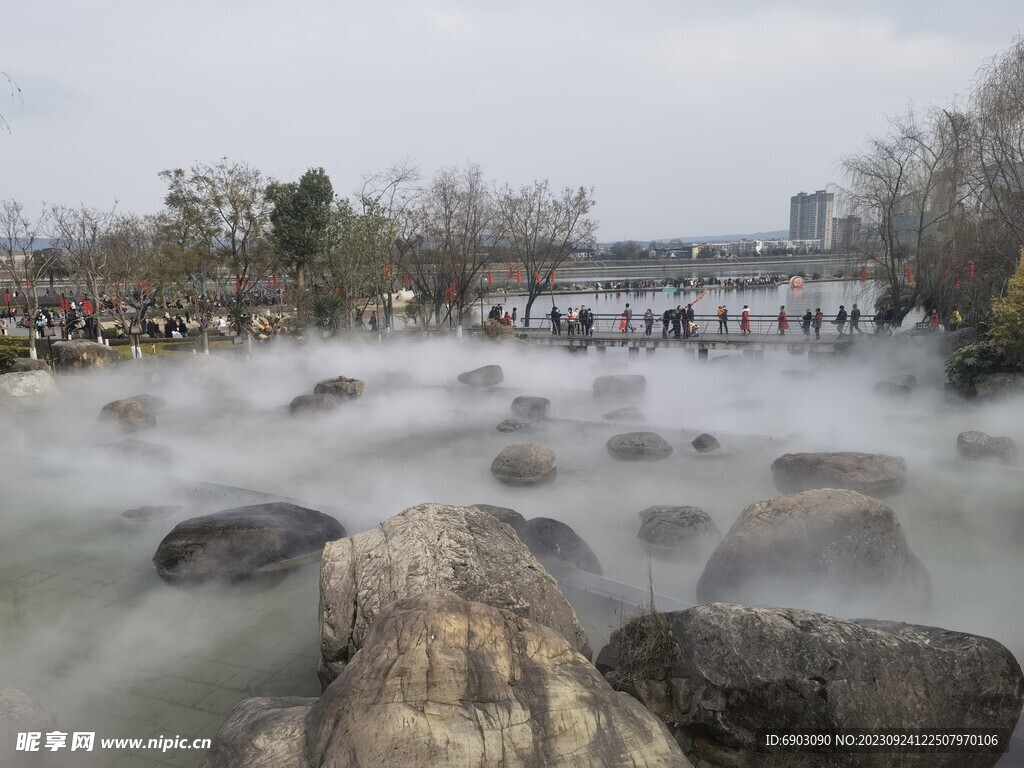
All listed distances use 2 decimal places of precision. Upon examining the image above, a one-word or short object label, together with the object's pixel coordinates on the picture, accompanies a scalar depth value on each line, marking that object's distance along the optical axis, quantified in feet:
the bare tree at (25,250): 87.49
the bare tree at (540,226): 119.24
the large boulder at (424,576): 18.99
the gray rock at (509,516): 32.24
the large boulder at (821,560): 25.27
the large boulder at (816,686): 15.81
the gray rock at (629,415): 60.39
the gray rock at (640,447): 48.78
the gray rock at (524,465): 44.34
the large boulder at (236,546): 28.86
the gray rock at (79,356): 73.97
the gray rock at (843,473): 37.91
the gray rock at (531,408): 61.72
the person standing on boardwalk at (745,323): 97.68
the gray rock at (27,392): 60.10
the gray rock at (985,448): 43.19
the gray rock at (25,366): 68.39
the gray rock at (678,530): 32.94
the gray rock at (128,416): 56.54
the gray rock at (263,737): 13.00
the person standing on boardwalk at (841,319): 93.54
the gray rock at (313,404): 62.49
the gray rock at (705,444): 49.78
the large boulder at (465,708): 11.45
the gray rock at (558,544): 30.12
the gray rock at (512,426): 57.21
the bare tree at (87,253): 92.10
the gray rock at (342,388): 67.05
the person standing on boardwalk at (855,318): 90.58
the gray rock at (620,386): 70.44
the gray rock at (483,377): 76.07
